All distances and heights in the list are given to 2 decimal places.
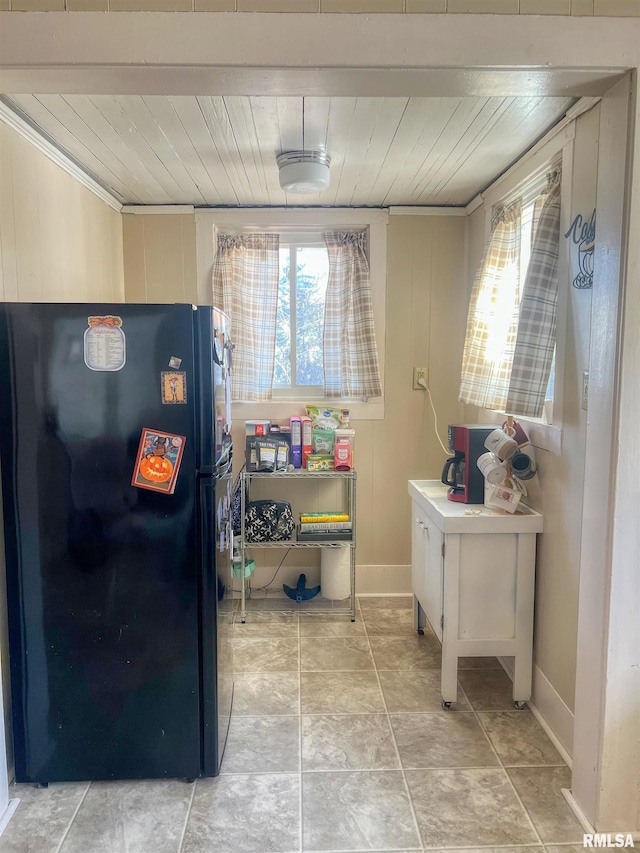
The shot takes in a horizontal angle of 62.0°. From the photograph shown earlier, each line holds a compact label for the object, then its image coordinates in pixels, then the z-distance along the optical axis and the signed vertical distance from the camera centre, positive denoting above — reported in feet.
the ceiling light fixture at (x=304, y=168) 7.52 +2.92
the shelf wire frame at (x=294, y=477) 9.55 -2.23
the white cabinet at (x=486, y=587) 7.05 -2.83
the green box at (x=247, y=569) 9.85 -3.62
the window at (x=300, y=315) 10.50 +1.16
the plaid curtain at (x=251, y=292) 10.14 +1.56
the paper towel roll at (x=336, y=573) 10.07 -3.75
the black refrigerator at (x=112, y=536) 5.49 -1.72
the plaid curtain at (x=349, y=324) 10.17 +0.95
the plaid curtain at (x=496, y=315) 8.17 +0.95
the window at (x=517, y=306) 6.68 +0.97
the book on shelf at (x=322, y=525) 9.71 -2.76
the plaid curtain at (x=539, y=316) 6.63 +0.73
